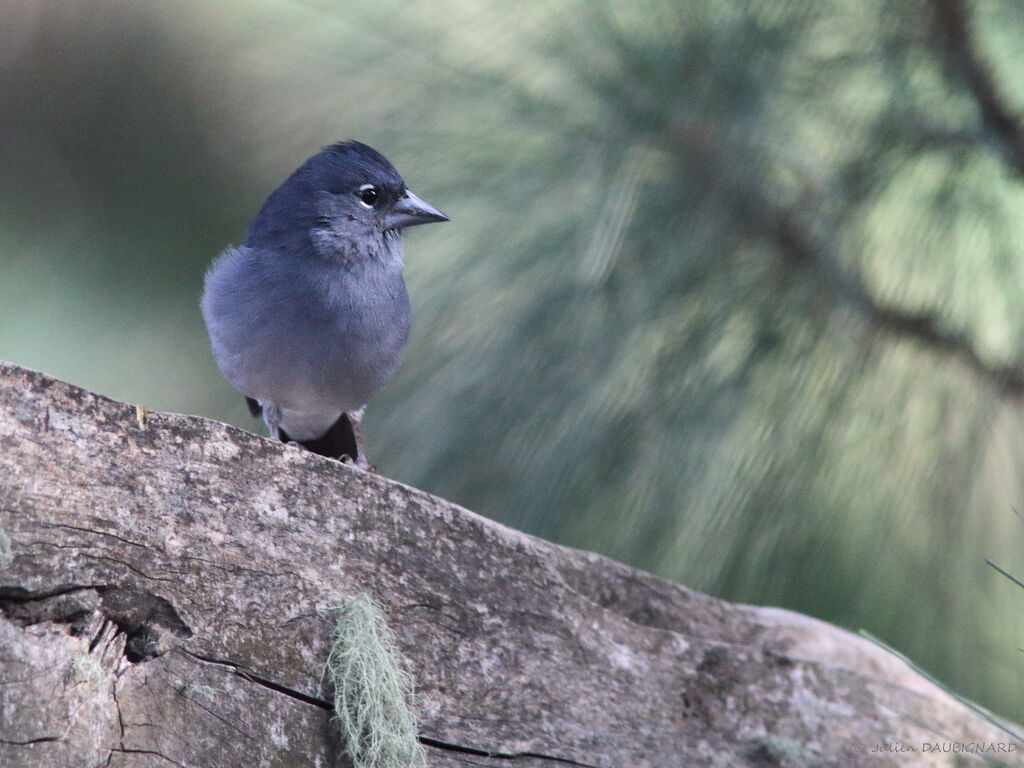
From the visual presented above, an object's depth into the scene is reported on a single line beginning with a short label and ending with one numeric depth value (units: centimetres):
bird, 503
